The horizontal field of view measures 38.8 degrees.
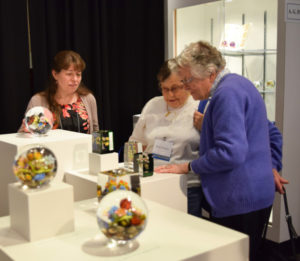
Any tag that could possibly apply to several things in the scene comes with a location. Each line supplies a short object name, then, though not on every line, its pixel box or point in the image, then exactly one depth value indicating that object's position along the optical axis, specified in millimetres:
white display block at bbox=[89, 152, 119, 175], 2117
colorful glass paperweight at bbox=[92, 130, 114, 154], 2137
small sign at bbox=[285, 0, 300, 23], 3055
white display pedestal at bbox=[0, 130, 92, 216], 2199
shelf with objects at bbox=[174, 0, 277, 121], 3619
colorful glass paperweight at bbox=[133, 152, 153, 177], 2068
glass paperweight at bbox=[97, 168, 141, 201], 1627
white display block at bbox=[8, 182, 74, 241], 1443
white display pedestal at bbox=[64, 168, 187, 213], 2025
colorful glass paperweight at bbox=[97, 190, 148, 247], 1295
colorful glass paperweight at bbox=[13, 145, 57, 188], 1465
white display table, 1315
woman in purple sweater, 1807
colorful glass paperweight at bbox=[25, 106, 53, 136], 2348
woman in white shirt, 2279
